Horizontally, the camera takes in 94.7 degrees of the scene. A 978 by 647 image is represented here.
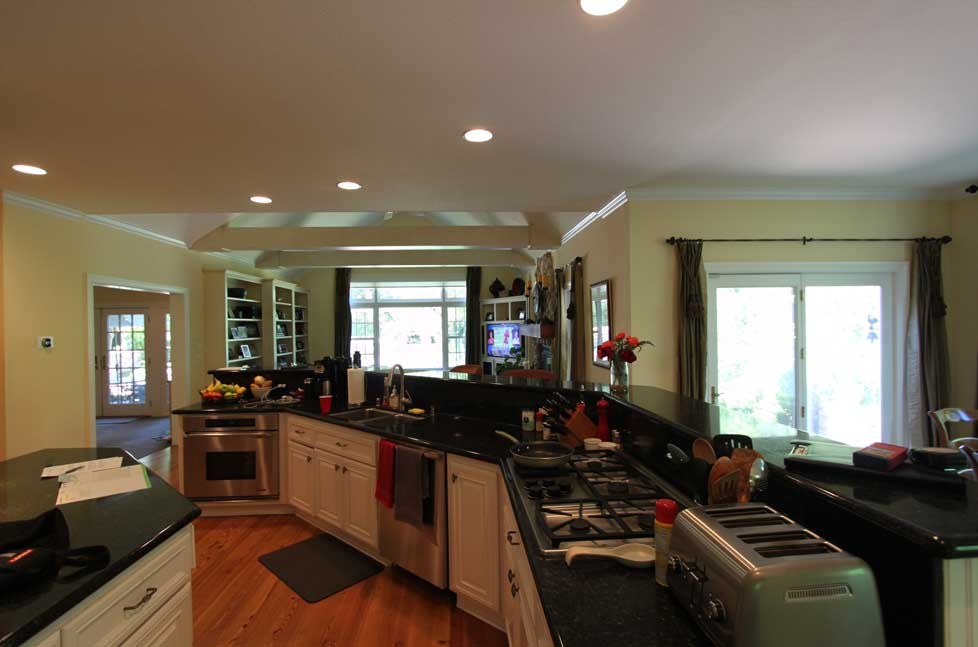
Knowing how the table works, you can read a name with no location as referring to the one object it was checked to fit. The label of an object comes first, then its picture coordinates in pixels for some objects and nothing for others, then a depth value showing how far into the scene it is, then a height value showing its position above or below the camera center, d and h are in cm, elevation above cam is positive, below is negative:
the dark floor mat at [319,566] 261 -149
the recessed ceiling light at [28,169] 273 +101
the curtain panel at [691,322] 335 +1
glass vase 252 -26
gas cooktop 130 -61
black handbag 107 -57
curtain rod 347 +64
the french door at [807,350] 356 -22
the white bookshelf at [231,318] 612 +17
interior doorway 735 -41
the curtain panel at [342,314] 870 +28
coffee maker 395 -44
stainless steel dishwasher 237 -120
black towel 240 -85
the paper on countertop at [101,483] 169 -61
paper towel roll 359 -47
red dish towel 257 -85
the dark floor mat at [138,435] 561 -144
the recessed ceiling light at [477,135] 234 +101
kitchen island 102 -62
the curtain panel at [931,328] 344 -6
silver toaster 75 -47
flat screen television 762 -22
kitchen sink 321 -63
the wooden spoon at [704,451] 133 -38
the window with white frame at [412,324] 908 +7
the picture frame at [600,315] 389 +9
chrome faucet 333 -50
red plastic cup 338 -57
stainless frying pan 186 -56
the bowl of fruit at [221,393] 383 -54
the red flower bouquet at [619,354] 248 -16
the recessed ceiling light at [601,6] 139 +100
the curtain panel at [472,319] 878 +15
